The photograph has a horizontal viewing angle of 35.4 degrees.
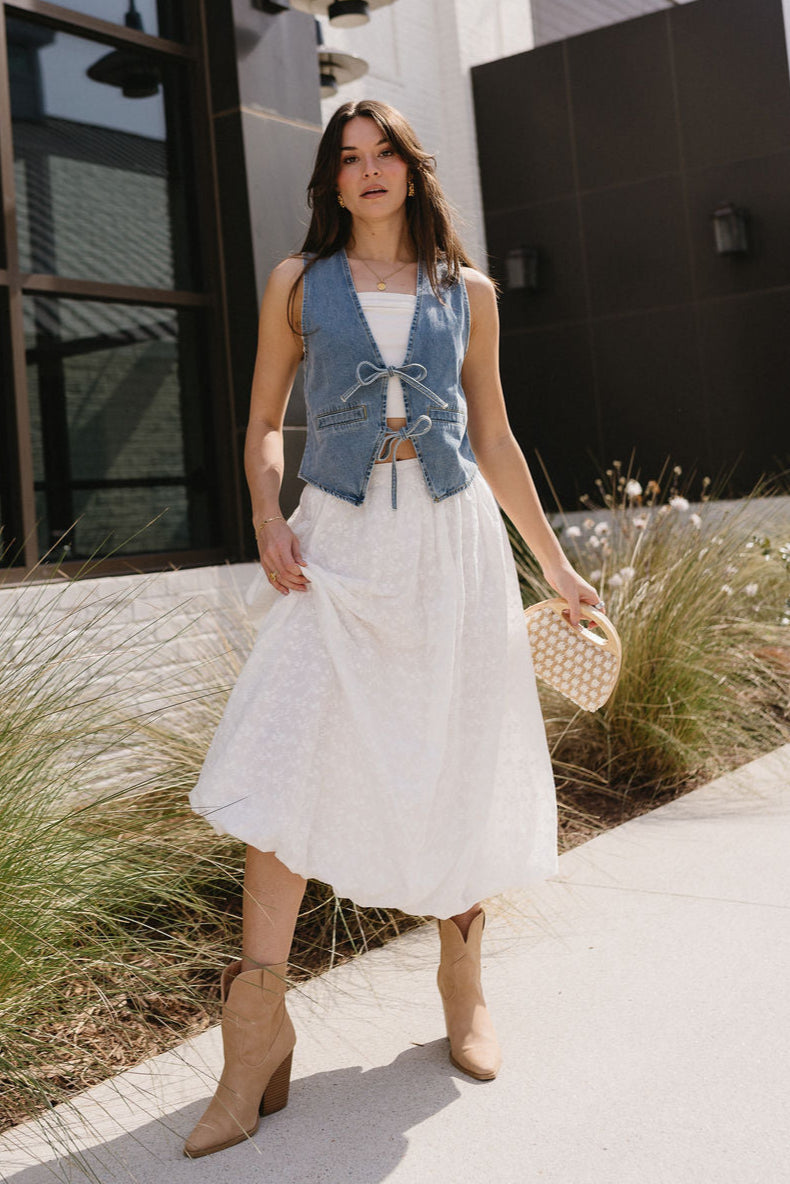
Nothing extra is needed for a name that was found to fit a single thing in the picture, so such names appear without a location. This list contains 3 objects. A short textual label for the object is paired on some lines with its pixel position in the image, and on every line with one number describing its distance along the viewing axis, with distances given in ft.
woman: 6.77
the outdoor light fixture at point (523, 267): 31.78
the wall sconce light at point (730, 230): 29.25
